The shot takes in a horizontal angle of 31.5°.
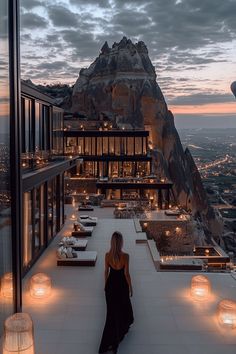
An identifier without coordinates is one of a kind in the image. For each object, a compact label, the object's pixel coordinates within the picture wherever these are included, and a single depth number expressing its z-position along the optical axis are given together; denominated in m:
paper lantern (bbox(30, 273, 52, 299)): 9.02
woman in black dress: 6.52
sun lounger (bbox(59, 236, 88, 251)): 12.91
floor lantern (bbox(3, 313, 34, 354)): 5.82
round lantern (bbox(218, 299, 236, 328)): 7.53
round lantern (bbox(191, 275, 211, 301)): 8.98
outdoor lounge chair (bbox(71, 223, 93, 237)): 15.35
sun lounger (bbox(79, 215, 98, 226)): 17.30
